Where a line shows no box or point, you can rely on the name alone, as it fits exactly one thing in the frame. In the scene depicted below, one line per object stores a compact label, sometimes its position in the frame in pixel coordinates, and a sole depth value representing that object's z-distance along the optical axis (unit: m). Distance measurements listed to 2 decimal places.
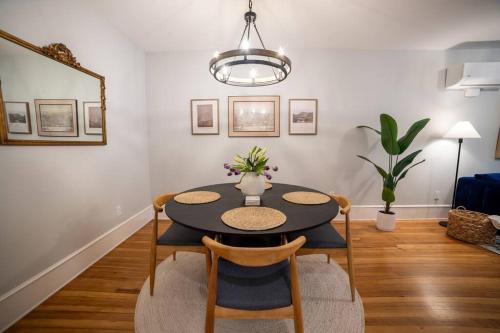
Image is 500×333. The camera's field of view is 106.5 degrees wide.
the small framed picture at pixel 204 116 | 2.79
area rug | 1.21
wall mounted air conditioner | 2.46
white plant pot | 2.52
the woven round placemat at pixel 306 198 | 1.42
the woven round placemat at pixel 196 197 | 1.44
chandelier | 1.23
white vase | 1.43
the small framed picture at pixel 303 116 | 2.77
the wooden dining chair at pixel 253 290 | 0.79
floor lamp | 2.46
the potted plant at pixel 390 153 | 2.31
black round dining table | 1.02
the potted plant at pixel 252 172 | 1.44
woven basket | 2.15
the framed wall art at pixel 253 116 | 2.76
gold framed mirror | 1.23
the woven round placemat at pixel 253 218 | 1.04
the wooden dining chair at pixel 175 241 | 1.33
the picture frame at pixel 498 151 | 2.78
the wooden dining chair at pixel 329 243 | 1.30
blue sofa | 2.31
